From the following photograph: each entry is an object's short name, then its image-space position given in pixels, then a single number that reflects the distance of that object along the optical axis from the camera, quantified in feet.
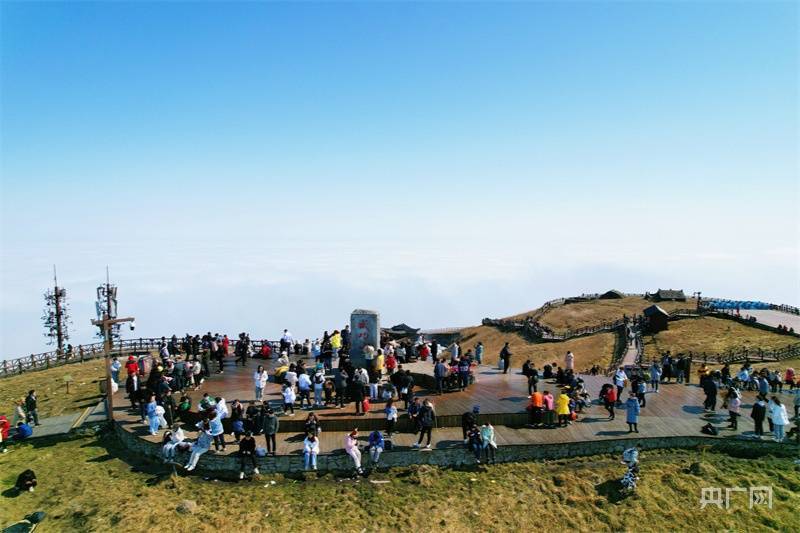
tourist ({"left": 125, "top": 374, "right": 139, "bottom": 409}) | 71.97
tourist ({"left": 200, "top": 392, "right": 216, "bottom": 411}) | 60.75
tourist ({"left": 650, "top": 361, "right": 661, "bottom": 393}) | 78.23
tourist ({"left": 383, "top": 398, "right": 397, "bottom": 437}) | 59.16
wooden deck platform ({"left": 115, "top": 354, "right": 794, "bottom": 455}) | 59.82
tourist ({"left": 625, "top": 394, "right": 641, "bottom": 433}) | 59.47
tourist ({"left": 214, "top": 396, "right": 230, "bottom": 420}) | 59.26
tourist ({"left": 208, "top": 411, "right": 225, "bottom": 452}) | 56.29
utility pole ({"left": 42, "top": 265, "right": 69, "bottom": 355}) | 160.04
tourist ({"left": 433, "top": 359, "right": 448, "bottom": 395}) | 72.33
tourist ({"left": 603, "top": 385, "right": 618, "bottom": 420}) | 64.85
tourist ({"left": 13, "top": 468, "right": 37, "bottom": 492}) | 56.54
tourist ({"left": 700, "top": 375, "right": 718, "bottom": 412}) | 67.82
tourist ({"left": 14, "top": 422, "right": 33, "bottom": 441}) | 69.21
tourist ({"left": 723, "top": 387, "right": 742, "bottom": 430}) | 61.52
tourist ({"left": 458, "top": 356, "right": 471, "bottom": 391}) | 75.72
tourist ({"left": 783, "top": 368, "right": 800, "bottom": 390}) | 84.58
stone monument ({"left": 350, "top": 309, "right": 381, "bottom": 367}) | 81.05
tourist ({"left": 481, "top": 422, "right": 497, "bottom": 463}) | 56.26
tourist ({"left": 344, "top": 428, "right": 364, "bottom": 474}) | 54.39
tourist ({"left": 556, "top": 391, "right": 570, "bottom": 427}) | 62.64
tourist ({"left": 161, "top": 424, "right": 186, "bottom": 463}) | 56.44
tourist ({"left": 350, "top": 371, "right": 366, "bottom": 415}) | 63.41
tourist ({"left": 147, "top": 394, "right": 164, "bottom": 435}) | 62.03
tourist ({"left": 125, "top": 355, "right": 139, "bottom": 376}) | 75.82
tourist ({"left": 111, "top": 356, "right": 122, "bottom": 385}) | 82.69
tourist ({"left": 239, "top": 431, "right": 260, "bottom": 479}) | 53.98
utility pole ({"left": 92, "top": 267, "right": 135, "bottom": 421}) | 68.74
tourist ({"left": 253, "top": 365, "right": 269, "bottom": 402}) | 69.87
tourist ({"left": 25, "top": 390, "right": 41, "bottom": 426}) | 74.28
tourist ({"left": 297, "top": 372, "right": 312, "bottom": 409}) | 66.85
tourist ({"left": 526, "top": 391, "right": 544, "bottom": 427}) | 62.49
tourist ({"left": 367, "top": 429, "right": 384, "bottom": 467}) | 55.11
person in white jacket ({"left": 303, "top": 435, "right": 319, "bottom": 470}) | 54.54
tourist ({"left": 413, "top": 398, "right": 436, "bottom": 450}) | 56.39
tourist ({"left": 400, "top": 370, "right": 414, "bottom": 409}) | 66.23
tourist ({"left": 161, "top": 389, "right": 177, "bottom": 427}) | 64.34
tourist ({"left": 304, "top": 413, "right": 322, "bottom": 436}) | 55.01
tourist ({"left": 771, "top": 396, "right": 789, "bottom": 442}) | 58.90
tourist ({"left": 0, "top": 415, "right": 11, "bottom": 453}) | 68.18
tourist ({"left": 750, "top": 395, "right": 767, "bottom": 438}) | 60.03
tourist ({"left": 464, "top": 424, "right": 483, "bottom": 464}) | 56.29
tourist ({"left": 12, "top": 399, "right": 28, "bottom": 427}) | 72.86
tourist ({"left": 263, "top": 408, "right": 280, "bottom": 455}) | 55.11
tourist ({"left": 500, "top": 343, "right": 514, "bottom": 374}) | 87.59
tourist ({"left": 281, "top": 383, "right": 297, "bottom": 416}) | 63.41
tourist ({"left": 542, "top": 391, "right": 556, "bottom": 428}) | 63.21
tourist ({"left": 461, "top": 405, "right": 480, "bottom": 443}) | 57.26
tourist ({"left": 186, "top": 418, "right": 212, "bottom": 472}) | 55.36
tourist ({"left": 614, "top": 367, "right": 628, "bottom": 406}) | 71.15
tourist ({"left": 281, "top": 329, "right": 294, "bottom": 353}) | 107.71
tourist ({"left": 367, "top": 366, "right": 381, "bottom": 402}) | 74.02
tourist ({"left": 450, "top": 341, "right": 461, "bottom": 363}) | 89.25
